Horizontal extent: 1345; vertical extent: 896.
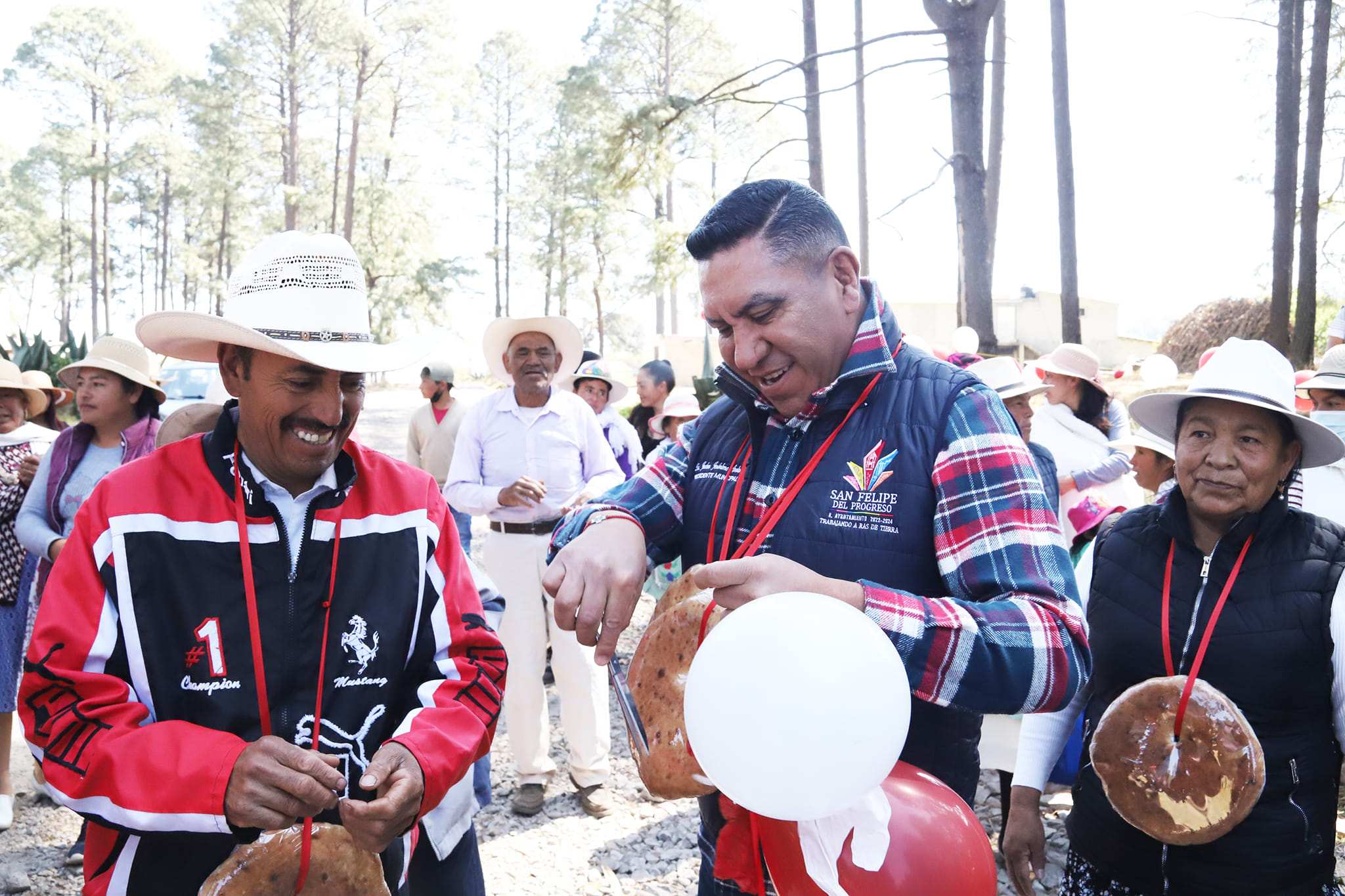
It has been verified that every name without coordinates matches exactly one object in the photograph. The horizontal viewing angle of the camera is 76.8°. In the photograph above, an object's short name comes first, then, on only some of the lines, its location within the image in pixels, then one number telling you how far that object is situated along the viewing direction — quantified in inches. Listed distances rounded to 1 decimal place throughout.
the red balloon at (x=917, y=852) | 48.4
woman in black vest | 78.5
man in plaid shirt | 49.3
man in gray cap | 287.6
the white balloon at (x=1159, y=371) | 323.3
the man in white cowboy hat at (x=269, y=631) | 63.1
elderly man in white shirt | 173.5
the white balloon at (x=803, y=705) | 43.2
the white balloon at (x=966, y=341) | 329.1
